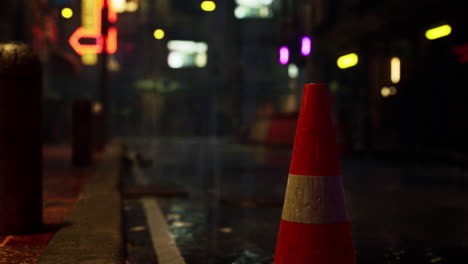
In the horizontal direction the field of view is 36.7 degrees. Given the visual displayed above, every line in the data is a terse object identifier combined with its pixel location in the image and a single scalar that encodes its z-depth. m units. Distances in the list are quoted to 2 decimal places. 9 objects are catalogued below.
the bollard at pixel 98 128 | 18.31
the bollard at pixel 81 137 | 12.50
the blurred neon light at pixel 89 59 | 42.12
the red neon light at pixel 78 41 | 28.56
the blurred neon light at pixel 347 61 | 23.76
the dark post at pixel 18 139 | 4.69
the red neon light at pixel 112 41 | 29.86
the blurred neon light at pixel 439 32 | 19.72
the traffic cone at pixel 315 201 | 3.64
